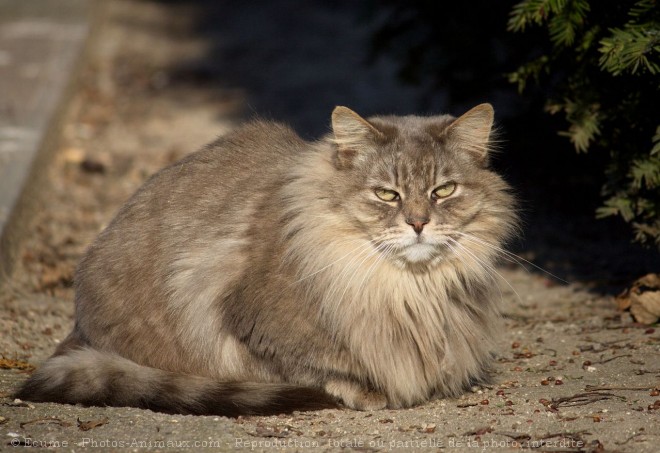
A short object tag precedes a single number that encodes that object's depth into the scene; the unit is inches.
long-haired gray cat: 287.7
